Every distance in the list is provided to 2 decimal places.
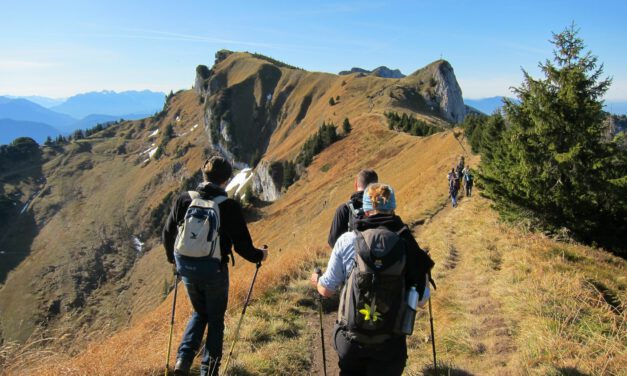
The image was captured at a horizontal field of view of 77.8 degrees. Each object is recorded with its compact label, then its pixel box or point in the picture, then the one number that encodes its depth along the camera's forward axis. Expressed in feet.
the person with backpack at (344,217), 16.30
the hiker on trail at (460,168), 68.22
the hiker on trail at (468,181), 67.56
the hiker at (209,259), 13.71
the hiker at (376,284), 10.21
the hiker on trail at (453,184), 60.49
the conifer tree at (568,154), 37.70
